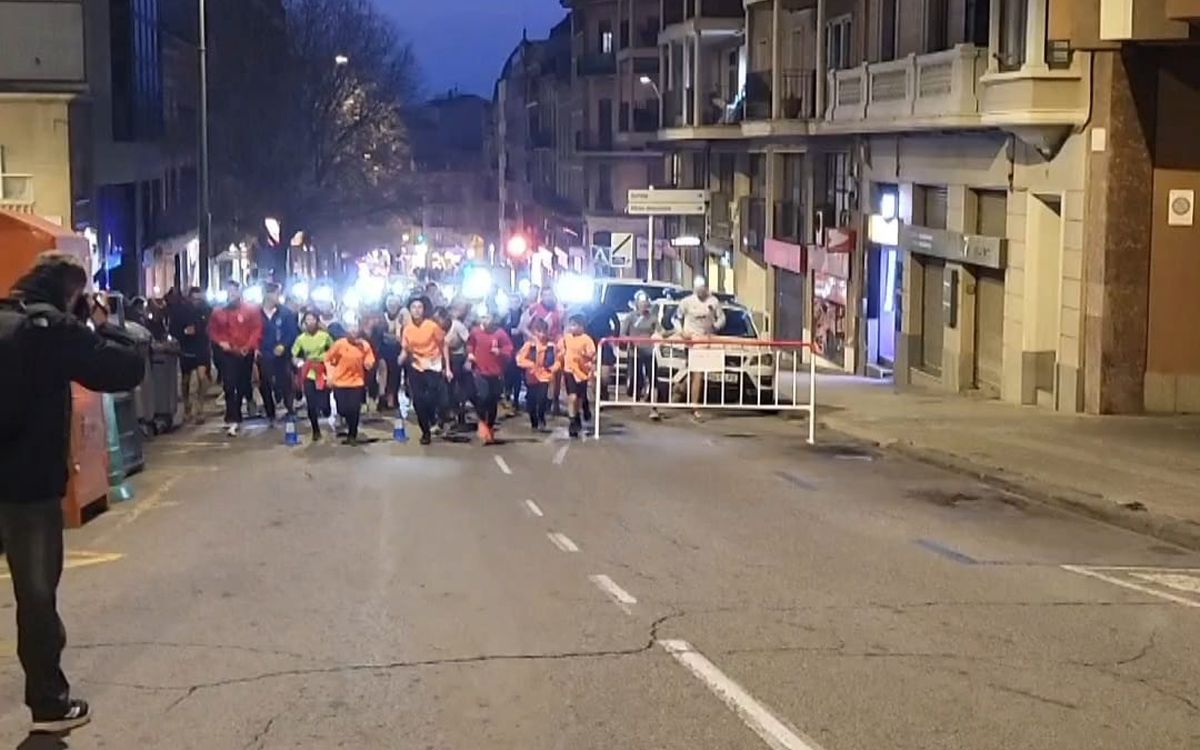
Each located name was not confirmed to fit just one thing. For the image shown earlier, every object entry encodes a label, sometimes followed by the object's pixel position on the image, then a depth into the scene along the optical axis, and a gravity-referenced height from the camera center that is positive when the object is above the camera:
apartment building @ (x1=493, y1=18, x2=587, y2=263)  88.31 +4.99
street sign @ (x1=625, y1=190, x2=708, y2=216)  46.31 +0.93
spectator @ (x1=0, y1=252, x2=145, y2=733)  7.40 -0.84
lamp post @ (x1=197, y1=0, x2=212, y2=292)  38.09 +0.60
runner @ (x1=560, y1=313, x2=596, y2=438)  23.27 -1.71
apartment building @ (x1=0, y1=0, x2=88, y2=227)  32.97 +2.52
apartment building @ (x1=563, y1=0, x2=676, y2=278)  75.69 +5.72
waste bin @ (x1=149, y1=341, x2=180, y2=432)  23.08 -1.91
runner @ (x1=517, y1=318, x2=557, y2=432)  23.73 -1.71
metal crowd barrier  24.91 -1.99
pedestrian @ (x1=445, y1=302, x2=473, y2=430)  23.33 -1.65
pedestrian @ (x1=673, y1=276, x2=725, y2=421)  26.48 -1.16
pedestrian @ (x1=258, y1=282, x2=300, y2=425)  24.75 -1.66
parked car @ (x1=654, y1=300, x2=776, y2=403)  25.53 -1.96
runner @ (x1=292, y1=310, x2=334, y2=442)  22.19 -1.57
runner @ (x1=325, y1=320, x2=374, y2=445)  21.64 -1.66
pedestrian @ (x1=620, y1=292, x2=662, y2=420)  25.62 -1.60
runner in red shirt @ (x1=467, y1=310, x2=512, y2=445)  22.80 -1.68
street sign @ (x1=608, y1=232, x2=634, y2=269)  52.28 -0.30
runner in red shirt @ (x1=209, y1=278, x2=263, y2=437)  23.64 -1.43
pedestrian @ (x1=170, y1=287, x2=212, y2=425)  25.17 -1.60
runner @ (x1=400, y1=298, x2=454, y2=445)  22.39 -1.55
